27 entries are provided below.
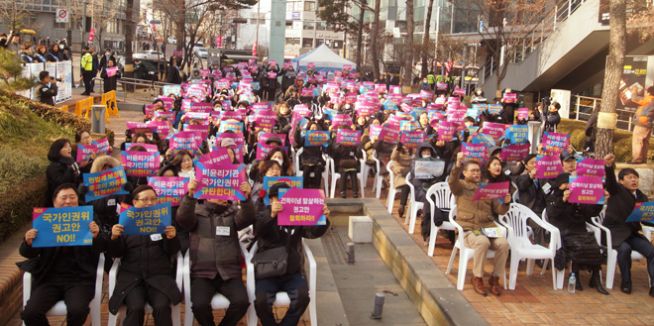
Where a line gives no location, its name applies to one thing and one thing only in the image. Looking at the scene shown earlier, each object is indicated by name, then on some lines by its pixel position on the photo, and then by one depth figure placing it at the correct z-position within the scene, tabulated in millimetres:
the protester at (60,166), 7746
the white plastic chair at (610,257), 8008
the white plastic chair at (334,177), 11945
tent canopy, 38281
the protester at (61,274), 5414
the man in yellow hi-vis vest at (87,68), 24016
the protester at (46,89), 16000
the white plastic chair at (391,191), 11008
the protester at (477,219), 7547
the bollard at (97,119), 14641
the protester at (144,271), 5641
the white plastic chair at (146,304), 5727
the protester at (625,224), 7973
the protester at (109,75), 23891
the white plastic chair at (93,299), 5490
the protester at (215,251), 5848
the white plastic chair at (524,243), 7742
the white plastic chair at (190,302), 5852
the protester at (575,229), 7848
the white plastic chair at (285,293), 6023
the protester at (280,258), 5973
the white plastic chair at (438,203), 8680
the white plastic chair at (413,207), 9852
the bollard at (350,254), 9570
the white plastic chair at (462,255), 7582
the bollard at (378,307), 7488
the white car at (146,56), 43575
